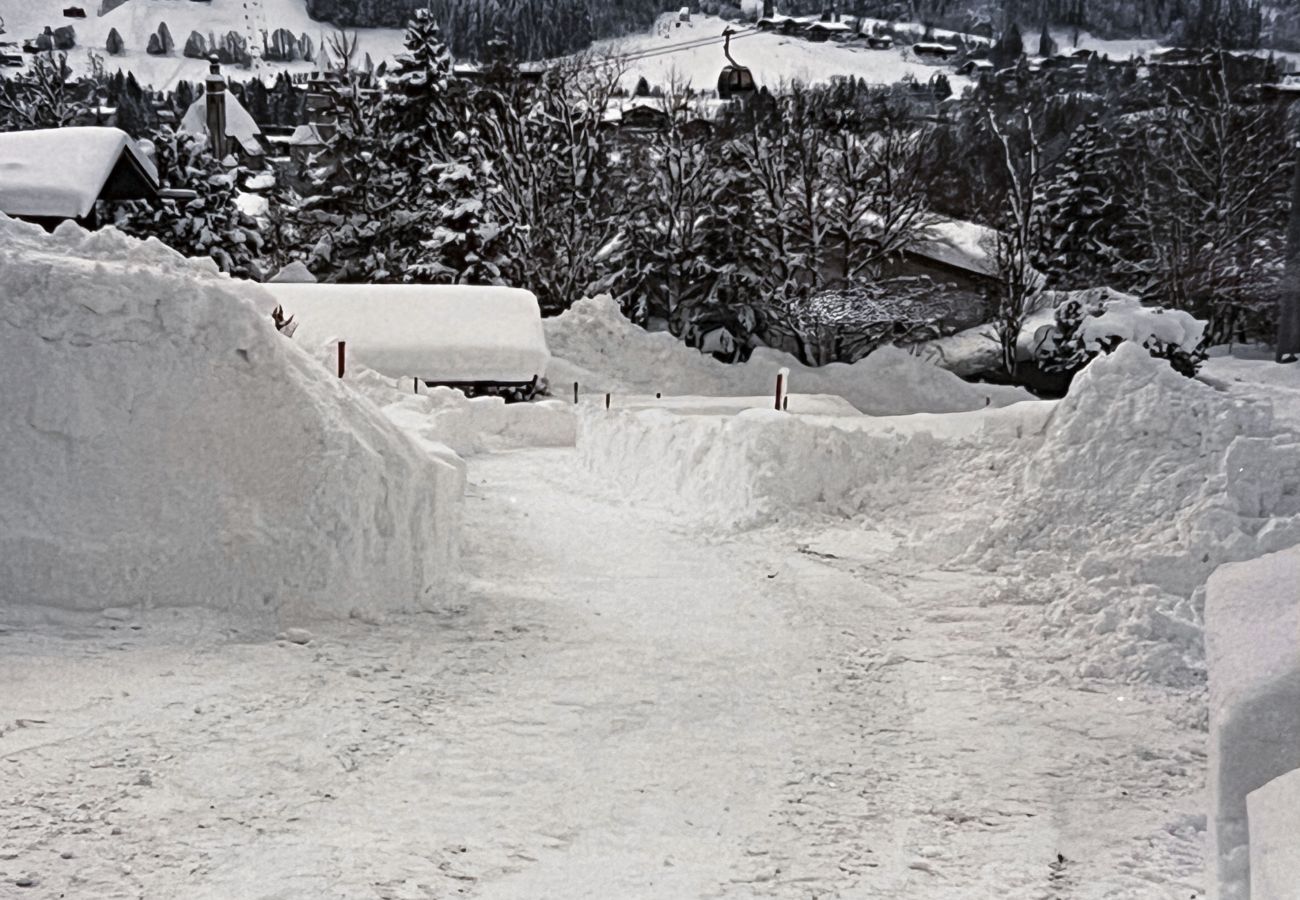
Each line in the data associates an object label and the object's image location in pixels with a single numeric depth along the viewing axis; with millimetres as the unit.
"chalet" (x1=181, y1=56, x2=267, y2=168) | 49562
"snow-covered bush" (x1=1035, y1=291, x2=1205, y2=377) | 24078
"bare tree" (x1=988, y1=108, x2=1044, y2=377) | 31859
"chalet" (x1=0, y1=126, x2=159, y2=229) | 21078
